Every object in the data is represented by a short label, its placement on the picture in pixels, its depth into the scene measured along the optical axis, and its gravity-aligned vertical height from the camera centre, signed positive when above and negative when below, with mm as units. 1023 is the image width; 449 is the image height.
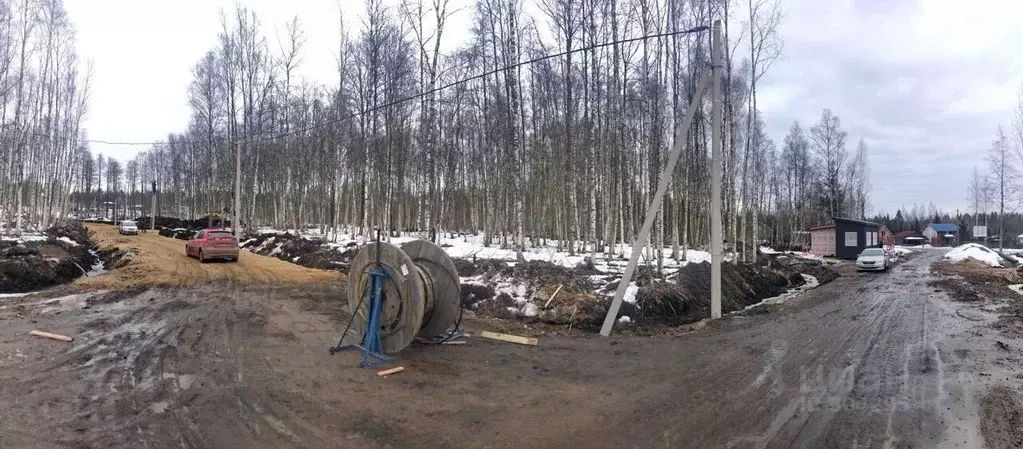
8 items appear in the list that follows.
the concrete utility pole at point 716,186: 11961 +996
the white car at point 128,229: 46216 -399
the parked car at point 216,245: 24500 -942
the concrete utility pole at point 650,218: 11188 +232
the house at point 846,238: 42656 -598
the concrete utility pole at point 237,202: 29342 +1291
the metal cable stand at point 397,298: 8562 -1204
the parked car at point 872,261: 30812 -1747
